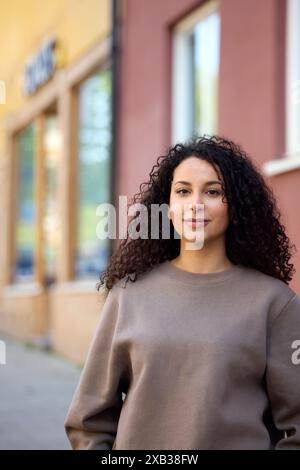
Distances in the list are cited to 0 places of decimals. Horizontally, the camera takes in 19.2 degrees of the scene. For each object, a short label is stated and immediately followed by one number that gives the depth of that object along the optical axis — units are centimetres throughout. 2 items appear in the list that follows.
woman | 234
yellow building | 1019
